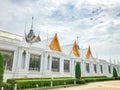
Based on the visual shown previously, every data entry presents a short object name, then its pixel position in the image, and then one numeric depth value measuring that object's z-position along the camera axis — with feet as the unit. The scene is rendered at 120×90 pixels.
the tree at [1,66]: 27.93
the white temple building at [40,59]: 38.80
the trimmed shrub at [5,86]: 27.00
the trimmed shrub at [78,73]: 53.19
